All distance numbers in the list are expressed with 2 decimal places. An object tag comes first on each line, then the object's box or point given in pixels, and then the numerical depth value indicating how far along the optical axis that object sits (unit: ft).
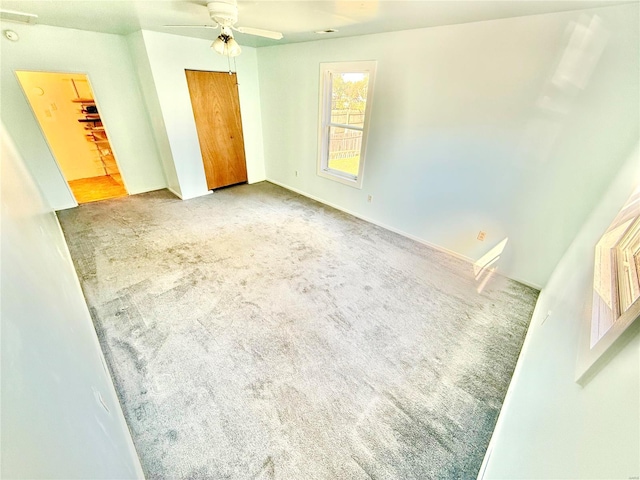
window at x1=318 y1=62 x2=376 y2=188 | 10.68
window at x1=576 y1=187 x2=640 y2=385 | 2.23
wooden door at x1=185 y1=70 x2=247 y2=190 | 12.91
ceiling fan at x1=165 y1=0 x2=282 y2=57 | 6.29
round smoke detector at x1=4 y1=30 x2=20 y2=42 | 9.42
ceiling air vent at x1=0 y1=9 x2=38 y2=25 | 7.98
